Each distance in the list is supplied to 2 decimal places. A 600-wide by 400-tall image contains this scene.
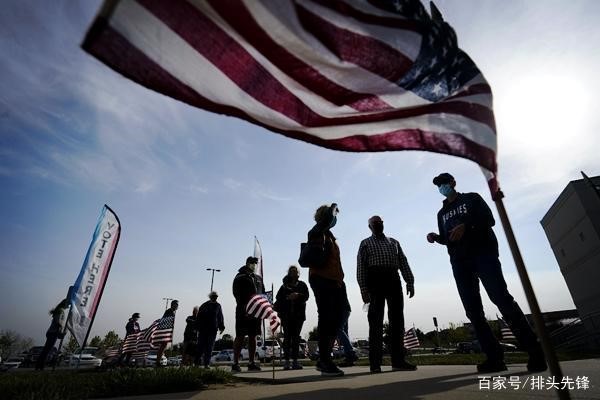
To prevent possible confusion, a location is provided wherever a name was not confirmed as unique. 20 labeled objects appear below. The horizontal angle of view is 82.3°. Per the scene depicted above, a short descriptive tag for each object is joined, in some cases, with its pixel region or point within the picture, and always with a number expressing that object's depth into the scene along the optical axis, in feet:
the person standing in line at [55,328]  40.06
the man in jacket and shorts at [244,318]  22.31
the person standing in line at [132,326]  44.54
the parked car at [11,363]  81.92
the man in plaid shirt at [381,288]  14.85
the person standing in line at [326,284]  14.30
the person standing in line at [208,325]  27.89
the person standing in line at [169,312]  35.32
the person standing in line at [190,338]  36.81
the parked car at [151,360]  101.90
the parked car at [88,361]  81.87
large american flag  5.24
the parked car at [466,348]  113.39
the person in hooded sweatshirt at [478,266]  11.38
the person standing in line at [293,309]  24.56
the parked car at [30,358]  98.79
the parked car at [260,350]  99.49
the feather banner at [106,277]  30.80
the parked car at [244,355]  133.77
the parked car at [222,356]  134.31
